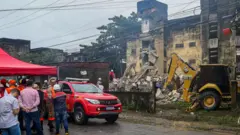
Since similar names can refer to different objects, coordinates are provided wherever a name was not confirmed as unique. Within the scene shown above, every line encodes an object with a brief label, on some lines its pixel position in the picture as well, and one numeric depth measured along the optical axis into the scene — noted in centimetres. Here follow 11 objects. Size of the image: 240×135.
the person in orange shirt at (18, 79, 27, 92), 993
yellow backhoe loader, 1585
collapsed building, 3058
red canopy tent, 796
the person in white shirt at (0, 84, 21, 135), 573
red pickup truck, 1120
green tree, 4269
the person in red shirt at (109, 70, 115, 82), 3017
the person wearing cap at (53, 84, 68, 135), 920
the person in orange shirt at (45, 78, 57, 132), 977
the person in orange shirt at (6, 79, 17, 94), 907
